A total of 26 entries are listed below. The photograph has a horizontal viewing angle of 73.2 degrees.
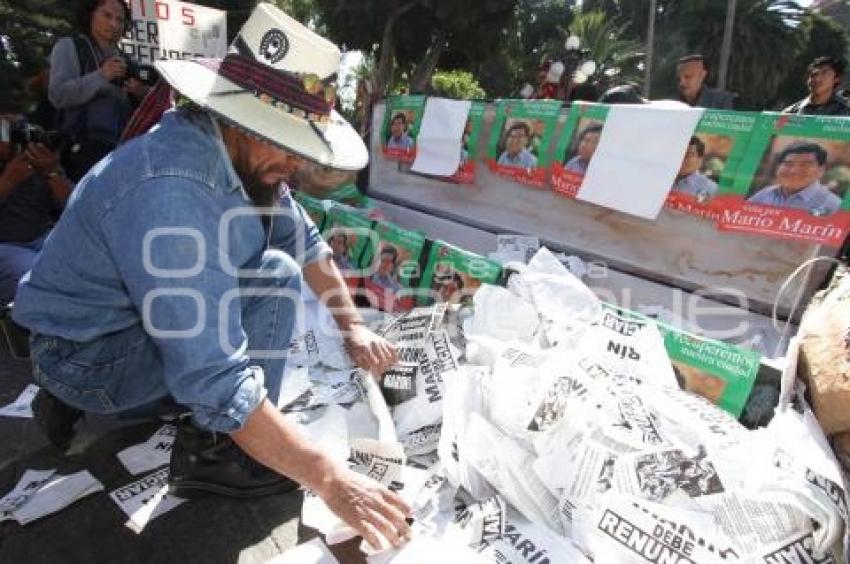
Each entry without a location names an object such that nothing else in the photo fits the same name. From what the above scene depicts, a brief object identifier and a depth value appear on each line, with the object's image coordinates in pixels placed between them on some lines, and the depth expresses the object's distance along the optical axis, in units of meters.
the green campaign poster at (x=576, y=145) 2.30
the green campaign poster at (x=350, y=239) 2.82
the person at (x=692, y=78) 3.88
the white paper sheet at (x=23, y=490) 1.44
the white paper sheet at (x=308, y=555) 1.26
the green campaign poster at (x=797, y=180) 1.71
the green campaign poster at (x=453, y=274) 2.18
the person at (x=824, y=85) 3.81
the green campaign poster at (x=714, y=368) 1.59
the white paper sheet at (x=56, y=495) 1.43
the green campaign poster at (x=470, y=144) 2.85
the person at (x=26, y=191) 2.35
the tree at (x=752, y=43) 22.53
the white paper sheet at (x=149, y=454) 1.61
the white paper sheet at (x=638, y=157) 2.05
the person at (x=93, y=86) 2.69
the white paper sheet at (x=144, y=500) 1.44
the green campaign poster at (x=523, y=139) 2.51
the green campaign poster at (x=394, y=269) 2.53
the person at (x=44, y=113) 3.06
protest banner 3.16
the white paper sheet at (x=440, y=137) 2.96
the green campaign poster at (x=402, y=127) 3.26
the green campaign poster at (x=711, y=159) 1.90
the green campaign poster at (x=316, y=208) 3.14
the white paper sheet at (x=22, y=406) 1.88
